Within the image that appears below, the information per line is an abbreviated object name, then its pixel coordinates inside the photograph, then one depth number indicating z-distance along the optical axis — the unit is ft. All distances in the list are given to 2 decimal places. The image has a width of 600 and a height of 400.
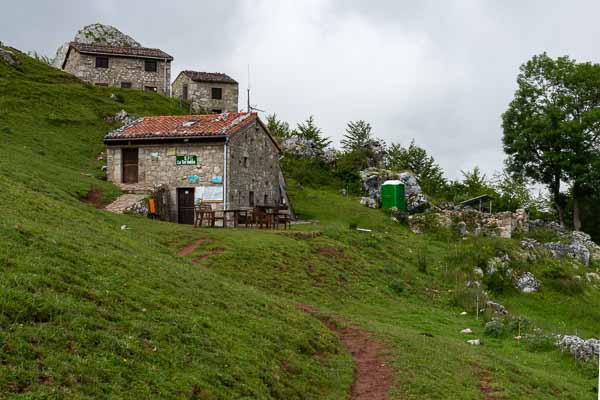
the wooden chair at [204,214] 110.83
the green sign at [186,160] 122.01
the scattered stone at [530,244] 138.72
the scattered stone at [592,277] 132.47
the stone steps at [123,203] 109.92
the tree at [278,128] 222.69
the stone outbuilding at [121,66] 204.13
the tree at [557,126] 175.01
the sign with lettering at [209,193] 119.85
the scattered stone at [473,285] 105.40
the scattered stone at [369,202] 160.56
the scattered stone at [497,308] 91.70
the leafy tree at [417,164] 209.26
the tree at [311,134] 215.43
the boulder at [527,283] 114.21
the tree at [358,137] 212.02
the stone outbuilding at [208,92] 210.59
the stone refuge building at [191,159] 120.57
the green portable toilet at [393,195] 157.79
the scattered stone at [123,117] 170.45
